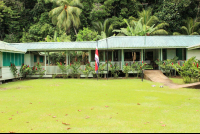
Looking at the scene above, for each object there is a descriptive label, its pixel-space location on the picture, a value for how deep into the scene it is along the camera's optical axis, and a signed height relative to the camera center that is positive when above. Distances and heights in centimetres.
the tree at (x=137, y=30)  2324 +379
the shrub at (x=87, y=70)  1731 -73
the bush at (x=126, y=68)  1719 -62
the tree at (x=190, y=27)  2892 +488
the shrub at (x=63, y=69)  1758 -64
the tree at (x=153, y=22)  2800 +574
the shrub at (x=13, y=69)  1559 -53
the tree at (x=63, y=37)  2813 +359
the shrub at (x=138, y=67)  1708 -50
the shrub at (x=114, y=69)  1741 -66
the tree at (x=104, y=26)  3272 +577
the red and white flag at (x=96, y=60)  1492 +11
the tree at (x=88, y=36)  2752 +357
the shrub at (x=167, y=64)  1754 -27
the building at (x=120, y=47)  1751 +130
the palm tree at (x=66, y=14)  3095 +750
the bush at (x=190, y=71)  1191 -62
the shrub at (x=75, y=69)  1755 -64
